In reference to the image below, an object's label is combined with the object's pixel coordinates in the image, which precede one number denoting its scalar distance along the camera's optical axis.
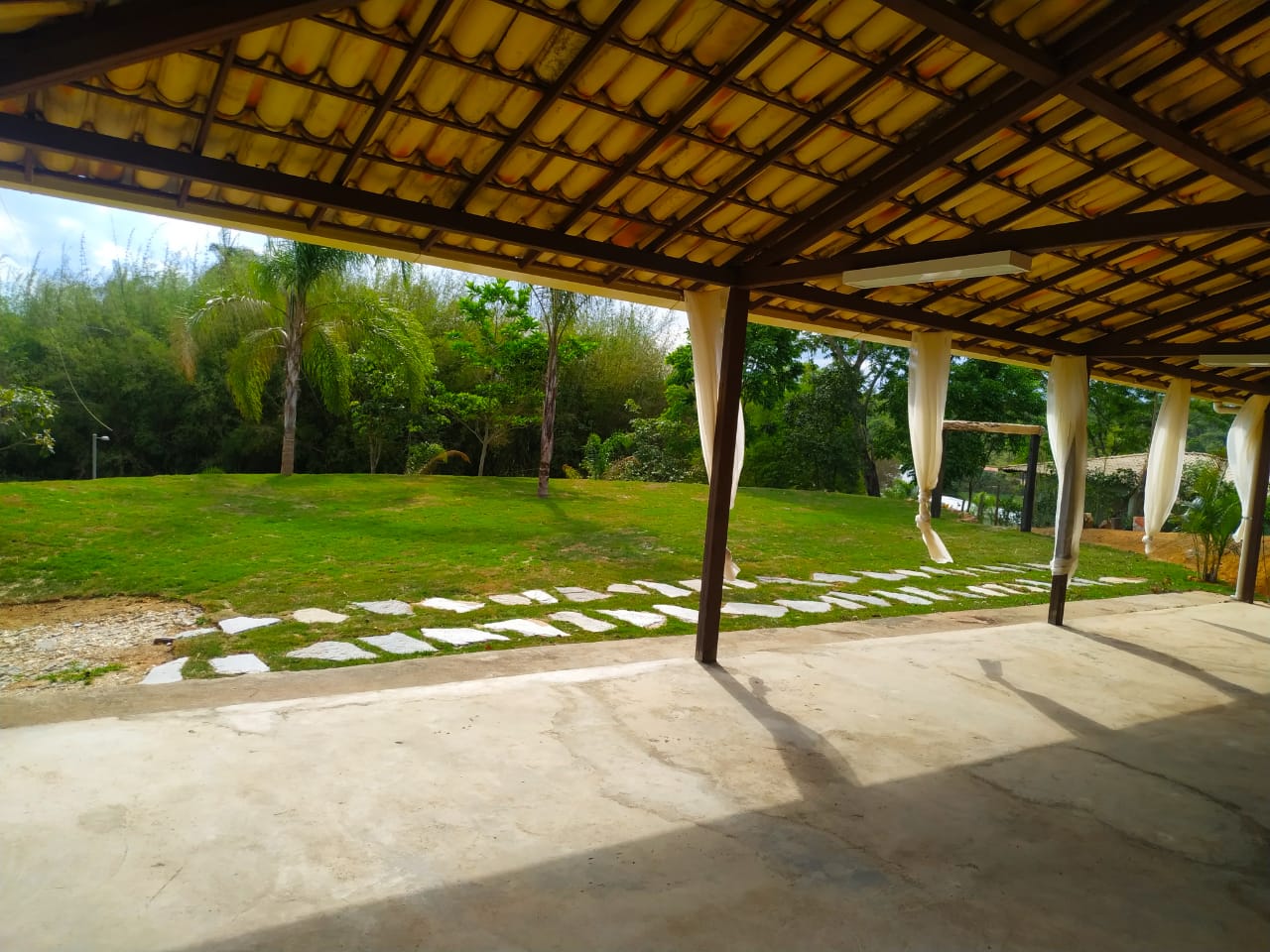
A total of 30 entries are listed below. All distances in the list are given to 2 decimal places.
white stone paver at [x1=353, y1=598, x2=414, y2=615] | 5.52
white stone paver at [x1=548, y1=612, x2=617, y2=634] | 5.33
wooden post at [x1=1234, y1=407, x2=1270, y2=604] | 7.51
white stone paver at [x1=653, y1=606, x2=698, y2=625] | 5.75
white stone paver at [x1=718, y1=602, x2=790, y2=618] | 6.13
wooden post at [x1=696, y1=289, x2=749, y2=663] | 4.37
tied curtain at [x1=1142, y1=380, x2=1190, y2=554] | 6.96
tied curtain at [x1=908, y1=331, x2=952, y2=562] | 5.25
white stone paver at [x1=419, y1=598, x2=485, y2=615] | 5.70
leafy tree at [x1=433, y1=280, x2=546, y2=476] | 12.11
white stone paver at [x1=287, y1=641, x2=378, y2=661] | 4.36
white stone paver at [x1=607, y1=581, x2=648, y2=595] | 6.57
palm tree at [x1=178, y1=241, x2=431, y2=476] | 11.68
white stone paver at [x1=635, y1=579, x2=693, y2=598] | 6.63
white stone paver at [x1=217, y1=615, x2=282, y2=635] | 4.93
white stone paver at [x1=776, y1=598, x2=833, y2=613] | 6.43
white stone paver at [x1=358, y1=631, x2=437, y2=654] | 4.55
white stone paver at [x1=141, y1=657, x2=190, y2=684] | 3.88
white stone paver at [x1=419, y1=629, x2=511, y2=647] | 4.84
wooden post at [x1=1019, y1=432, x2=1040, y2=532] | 12.63
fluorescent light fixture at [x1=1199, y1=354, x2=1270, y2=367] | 5.55
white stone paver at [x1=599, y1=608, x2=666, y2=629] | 5.51
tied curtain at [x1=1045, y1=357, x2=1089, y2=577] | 5.91
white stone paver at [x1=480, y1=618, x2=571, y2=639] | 5.11
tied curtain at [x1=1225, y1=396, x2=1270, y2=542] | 7.47
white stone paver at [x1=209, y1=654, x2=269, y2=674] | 4.09
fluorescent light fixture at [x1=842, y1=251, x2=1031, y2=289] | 3.39
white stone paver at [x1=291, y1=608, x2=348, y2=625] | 5.17
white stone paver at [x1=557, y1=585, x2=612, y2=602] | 6.26
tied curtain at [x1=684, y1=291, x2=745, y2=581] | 4.50
